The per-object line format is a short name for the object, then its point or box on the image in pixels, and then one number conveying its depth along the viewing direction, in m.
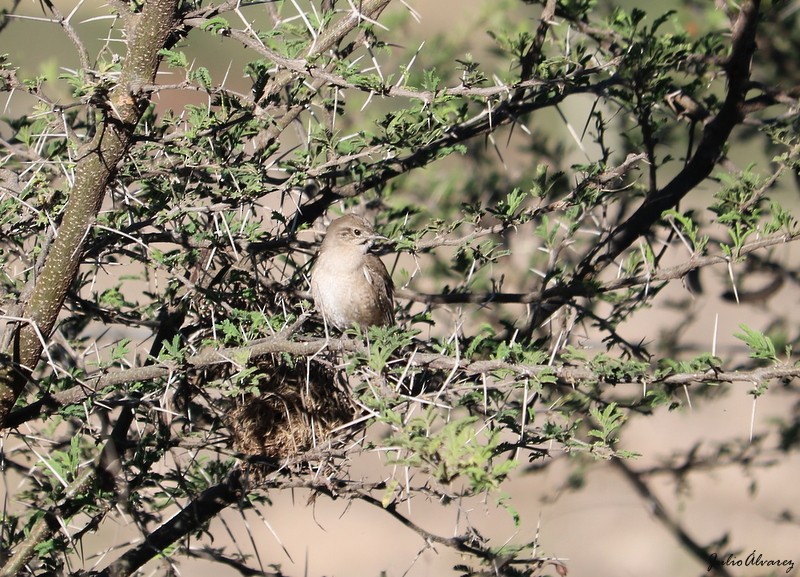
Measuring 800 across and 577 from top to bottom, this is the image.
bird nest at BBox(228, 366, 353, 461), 9.81
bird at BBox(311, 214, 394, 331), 11.50
